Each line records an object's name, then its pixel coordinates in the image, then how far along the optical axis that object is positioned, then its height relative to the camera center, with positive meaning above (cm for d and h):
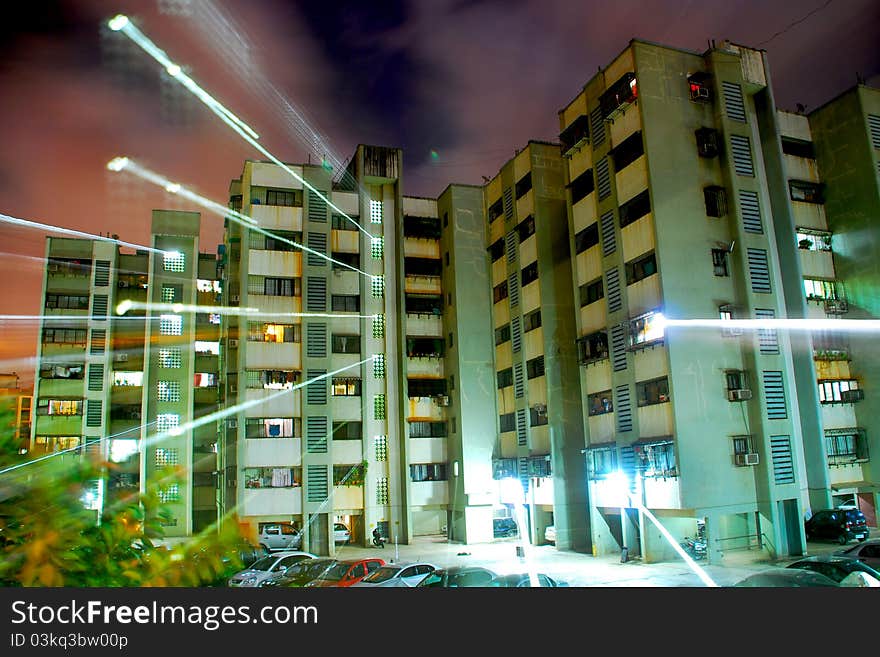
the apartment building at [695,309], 2211 +492
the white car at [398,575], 1745 -258
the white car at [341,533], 3256 -270
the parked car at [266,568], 1962 -266
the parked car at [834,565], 1559 -248
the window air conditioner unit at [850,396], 2844 +224
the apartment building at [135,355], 3809 +719
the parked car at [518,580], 1488 -241
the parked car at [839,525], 2362 -239
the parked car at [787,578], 1295 -226
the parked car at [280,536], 2970 -247
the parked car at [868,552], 1735 -247
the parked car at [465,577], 1588 -242
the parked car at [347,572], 1833 -256
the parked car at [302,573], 1736 -257
